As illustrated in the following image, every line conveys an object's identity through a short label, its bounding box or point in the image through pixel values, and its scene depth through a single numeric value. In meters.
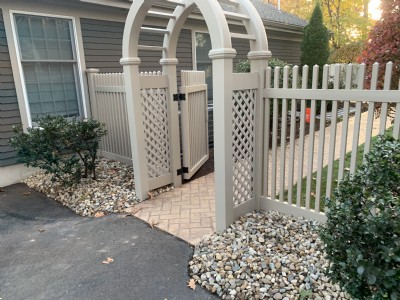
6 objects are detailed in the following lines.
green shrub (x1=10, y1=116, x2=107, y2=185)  4.41
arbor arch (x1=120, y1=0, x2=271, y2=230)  2.87
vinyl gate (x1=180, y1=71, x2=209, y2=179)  4.62
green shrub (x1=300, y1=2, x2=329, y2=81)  10.53
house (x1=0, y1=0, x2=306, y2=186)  4.94
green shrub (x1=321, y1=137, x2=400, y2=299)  1.55
